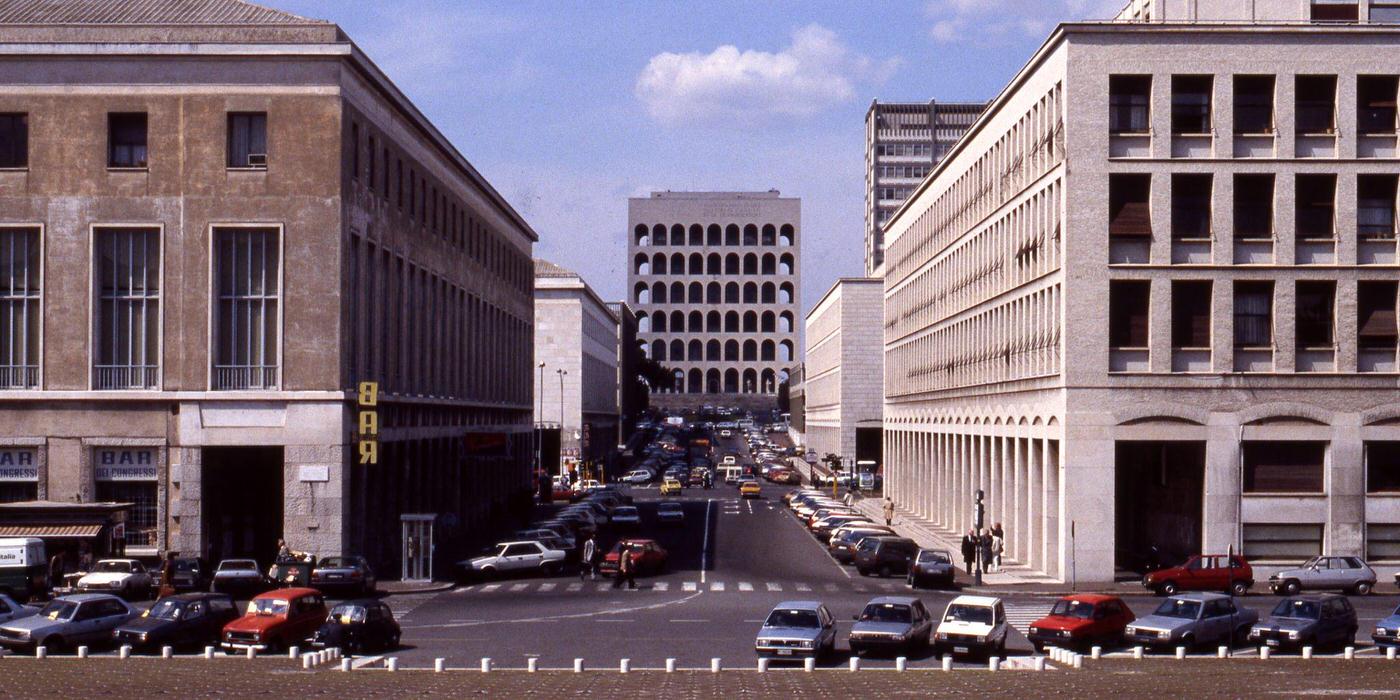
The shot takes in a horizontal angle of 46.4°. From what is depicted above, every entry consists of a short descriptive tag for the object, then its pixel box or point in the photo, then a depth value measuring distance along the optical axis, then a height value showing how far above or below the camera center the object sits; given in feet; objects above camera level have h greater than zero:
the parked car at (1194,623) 127.44 -18.31
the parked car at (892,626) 122.62 -17.98
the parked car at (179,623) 124.13 -18.46
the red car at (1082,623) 126.93 -18.24
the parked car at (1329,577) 182.80 -20.60
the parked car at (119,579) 166.50 -20.02
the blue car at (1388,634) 125.29 -18.41
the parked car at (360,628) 125.90 -18.83
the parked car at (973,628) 123.03 -18.00
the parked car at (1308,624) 127.13 -18.15
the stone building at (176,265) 192.03 +14.28
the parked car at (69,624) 121.60 -18.14
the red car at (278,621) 123.24 -18.17
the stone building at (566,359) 512.22 +9.38
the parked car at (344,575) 176.24 -20.44
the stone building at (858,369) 495.41 +6.54
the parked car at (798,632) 117.91 -17.75
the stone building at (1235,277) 192.75 +13.64
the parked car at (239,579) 174.29 -20.58
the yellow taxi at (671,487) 400.06 -23.96
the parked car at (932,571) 190.60 -21.03
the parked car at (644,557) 205.36 -21.48
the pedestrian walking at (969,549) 207.31 -20.02
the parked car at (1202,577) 178.91 -20.28
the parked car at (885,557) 209.97 -21.50
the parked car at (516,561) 204.64 -21.95
